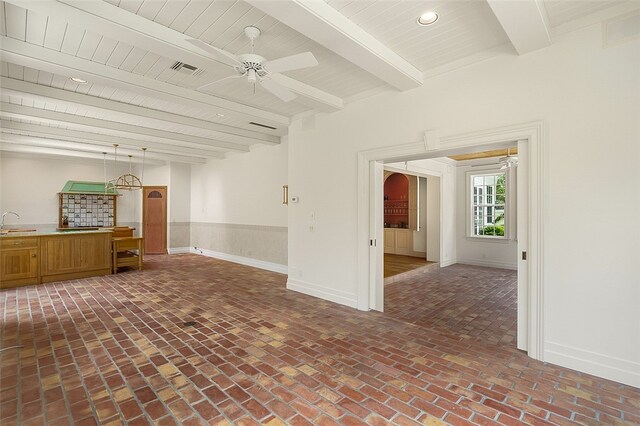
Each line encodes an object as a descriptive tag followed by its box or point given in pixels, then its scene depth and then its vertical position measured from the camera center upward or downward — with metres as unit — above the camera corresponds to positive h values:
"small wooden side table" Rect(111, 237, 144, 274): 6.79 -0.89
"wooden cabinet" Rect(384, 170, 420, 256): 8.87 +0.06
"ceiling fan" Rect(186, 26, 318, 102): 2.49 +1.28
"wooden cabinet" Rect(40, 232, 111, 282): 5.90 -0.88
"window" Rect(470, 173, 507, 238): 7.71 +0.26
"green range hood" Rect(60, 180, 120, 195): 8.74 +0.73
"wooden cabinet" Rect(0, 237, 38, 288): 5.41 -0.90
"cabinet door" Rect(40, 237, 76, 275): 5.88 -0.85
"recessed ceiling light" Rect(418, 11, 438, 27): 2.56 +1.70
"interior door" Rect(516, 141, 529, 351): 2.98 -0.29
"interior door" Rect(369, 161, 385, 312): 4.27 -0.33
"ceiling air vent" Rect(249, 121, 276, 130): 5.79 +1.79
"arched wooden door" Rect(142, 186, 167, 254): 9.89 -0.20
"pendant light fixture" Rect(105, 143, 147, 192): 7.78 +1.31
